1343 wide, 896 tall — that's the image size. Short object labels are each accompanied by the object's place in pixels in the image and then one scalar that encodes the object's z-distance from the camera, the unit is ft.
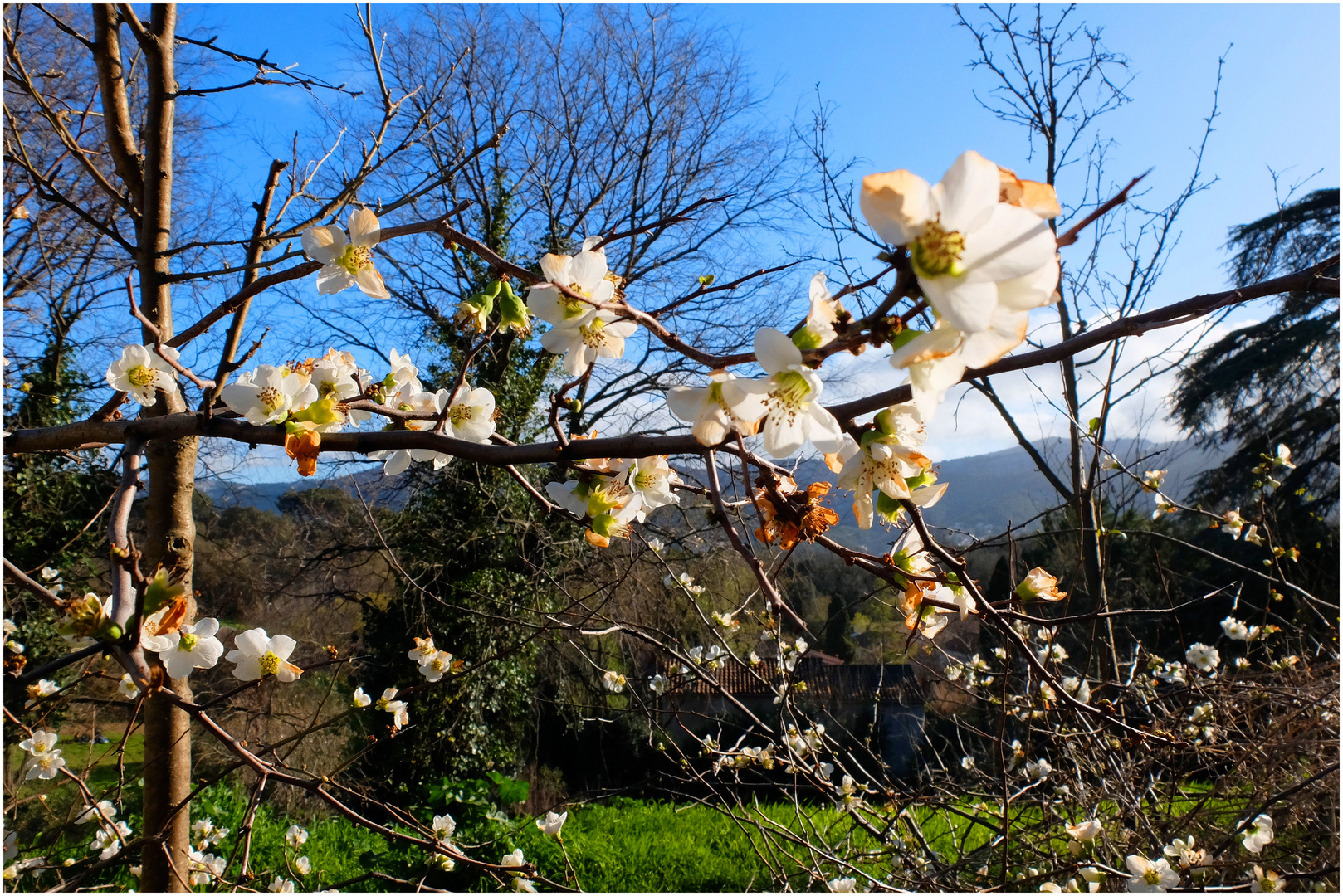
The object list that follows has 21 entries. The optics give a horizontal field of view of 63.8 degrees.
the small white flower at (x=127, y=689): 2.07
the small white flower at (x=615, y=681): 3.52
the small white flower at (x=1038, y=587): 1.37
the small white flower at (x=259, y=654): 1.54
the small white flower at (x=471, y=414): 1.43
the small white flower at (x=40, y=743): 2.57
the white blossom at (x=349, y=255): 1.45
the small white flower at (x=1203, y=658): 3.70
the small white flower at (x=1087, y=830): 2.25
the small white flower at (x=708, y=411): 1.11
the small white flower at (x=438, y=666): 2.74
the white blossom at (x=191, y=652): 1.29
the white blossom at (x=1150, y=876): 2.02
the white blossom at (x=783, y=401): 1.04
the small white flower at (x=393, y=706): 2.52
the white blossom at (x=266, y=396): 1.31
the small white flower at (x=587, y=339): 1.24
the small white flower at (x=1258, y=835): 2.18
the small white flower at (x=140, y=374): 1.52
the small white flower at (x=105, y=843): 2.81
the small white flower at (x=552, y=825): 2.92
